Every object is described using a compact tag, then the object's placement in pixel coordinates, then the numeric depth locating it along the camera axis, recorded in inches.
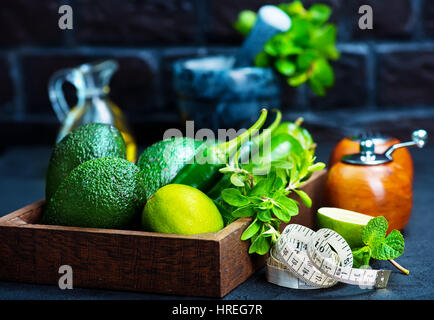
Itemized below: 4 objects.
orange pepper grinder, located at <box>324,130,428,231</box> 32.1
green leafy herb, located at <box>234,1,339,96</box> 49.1
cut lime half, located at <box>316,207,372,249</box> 28.5
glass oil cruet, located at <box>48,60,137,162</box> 49.8
